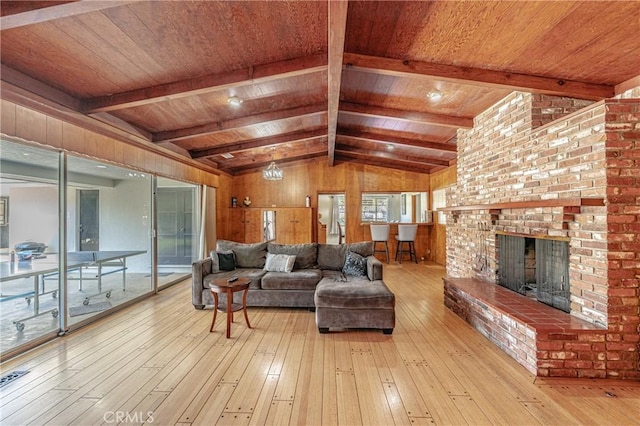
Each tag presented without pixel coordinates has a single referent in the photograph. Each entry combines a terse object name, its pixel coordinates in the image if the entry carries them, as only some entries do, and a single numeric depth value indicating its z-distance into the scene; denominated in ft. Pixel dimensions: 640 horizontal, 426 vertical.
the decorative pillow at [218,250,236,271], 14.16
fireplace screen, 8.95
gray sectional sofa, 10.17
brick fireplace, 7.29
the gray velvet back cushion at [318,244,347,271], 14.48
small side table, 10.15
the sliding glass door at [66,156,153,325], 12.68
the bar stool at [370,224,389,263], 23.36
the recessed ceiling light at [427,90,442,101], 11.00
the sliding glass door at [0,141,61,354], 9.48
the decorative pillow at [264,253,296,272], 13.62
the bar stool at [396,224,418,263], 23.40
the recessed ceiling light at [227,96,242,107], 11.52
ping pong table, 9.76
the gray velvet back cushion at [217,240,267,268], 14.85
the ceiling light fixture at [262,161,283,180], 18.72
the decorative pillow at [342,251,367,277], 13.23
